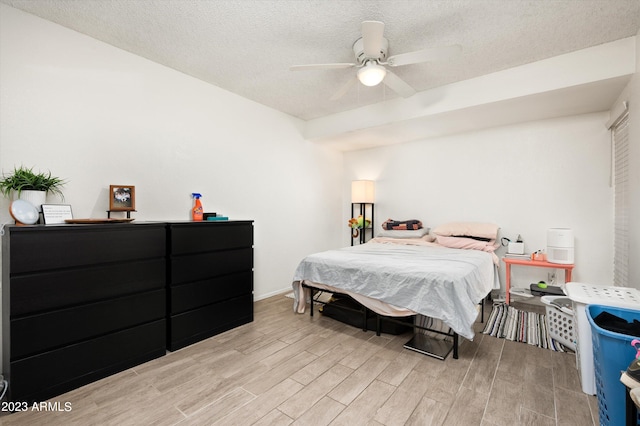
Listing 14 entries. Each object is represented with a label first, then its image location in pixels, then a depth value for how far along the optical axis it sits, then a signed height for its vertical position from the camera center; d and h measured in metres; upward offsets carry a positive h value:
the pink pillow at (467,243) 3.49 -0.36
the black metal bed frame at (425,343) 2.22 -1.10
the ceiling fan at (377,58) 1.95 +1.18
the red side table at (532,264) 3.16 -0.56
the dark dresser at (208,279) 2.42 -0.62
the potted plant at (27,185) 1.92 +0.18
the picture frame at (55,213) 1.96 -0.01
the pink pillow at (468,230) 3.67 -0.20
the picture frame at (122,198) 2.45 +0.12
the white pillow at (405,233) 4.16 -0.28
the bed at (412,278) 2.15 -0.56
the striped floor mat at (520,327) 2.45 -1.08
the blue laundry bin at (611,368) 1.30 -0.73
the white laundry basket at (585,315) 1.71 -0.62
